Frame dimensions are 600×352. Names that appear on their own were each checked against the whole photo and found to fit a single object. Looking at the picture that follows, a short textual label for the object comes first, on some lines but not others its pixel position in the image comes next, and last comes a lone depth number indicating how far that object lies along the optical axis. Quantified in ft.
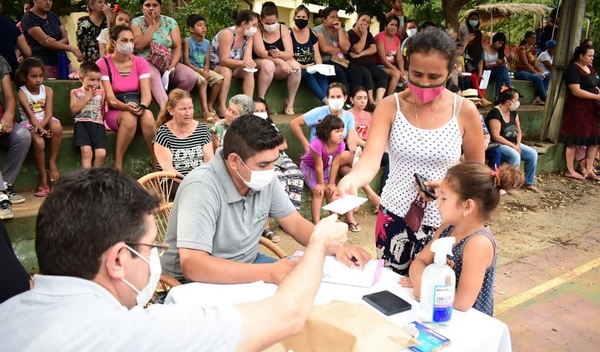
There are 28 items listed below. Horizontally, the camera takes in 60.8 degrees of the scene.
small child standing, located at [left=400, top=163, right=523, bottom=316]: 6.56
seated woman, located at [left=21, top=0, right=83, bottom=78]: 18.30
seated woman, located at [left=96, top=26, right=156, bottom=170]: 16.15
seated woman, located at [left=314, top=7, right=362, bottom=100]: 23.50
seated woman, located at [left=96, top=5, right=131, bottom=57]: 18.30
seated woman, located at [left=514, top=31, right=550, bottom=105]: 34.53
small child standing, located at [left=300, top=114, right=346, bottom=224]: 16.48
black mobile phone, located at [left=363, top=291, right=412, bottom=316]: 6.09
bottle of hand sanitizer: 5.67
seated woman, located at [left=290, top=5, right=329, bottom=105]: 22.68
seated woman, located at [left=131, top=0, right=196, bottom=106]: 18.02
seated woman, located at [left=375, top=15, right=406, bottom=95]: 25.57
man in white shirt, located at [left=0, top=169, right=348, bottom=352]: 3.73
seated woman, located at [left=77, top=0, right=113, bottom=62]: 19.38
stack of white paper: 6.75
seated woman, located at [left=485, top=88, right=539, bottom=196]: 23.31
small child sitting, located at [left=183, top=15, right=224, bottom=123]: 20.07
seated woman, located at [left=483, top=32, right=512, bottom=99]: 31.89
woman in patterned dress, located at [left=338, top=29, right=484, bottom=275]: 7.45
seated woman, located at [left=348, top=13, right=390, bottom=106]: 24.39
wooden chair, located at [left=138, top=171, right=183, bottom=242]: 10.66
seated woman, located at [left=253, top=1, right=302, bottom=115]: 21.09
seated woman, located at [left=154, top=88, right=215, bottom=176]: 14.73
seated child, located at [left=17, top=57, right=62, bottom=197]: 14.74
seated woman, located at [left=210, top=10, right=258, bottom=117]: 20.33
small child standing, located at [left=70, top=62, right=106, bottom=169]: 15.30
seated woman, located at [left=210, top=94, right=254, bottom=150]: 15.69
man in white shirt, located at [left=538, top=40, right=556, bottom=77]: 35.70
